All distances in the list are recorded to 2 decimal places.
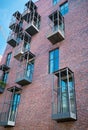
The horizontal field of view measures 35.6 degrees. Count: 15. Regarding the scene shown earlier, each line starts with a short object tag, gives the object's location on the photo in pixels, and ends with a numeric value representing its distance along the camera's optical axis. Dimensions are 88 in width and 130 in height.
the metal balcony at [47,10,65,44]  11.04
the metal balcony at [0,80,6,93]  13.75
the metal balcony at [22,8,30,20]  16.65
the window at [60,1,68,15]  13.51
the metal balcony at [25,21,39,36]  14.31
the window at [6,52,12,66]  16.78
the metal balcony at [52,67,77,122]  7.31
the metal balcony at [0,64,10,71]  15.21
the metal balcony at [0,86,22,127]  10.43
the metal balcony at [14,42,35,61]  12.57
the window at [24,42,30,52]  14.57
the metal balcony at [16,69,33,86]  11.17
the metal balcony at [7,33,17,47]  16.22
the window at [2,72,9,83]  15.26
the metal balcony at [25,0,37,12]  16.87
